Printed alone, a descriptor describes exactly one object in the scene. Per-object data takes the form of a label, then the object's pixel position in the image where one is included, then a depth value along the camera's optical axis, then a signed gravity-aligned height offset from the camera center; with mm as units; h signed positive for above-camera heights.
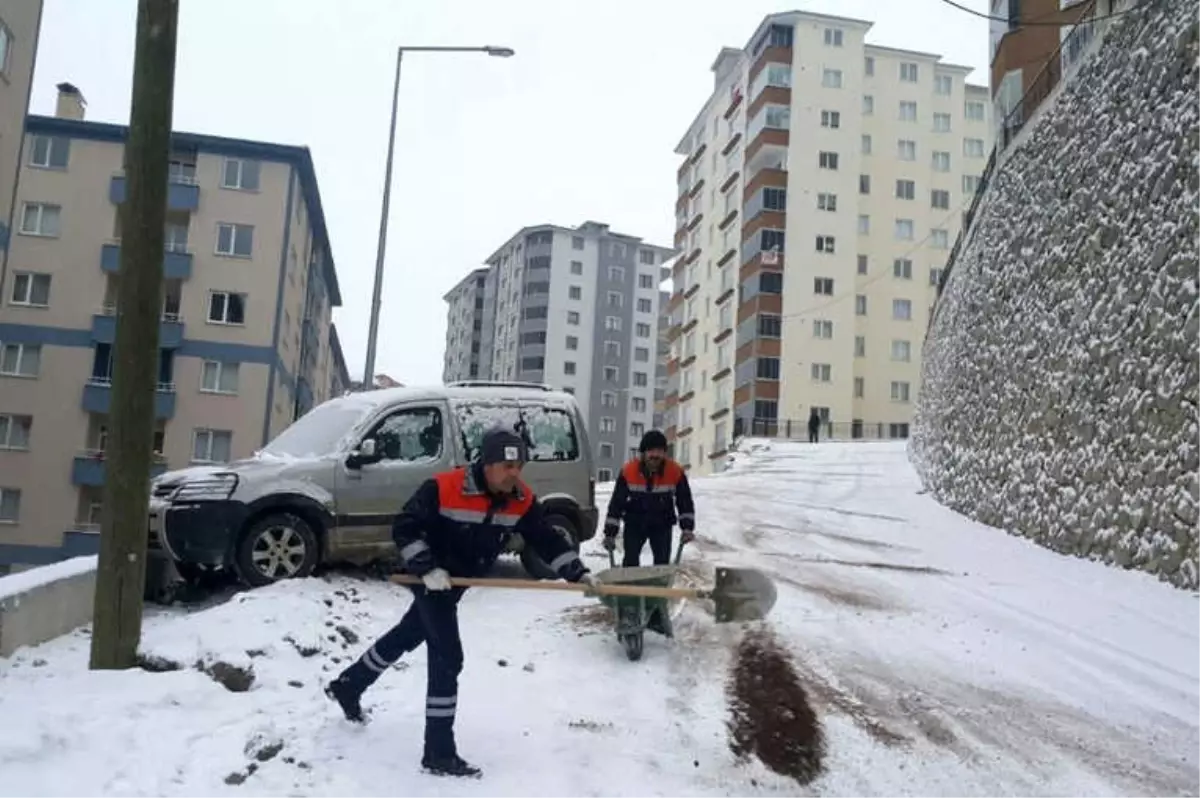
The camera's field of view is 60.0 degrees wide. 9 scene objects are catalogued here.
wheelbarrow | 7199 -940
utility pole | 6250 +605
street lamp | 19078 +4844
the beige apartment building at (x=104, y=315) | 38375 +5444
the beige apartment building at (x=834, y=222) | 60562 +16384
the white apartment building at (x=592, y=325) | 103312 +15194
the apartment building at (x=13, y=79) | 25500 +9316
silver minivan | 9125 -159
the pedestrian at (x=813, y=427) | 47031 +2736
